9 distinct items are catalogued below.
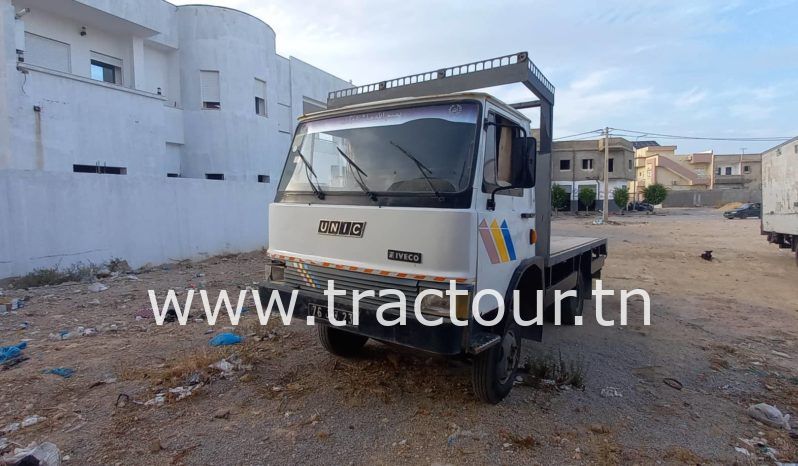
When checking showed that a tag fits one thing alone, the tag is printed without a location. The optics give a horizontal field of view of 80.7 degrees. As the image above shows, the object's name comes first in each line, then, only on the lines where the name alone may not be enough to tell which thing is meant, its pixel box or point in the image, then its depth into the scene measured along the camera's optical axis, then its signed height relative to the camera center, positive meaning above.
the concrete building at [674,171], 62.78 +4.61
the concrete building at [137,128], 9.21 +2.32
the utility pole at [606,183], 31.06 +1.46
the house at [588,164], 44.38 +3.94
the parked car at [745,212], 32.81 -0.58
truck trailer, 10.98 +0.22
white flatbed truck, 3.20 -0.04
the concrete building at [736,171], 63.69 +4.66
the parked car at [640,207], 43.65 -0.23
